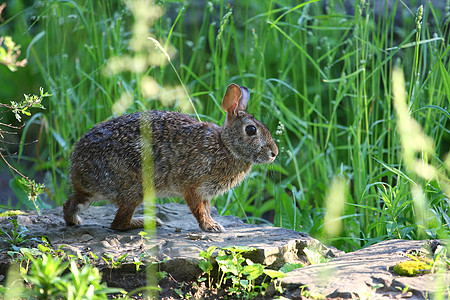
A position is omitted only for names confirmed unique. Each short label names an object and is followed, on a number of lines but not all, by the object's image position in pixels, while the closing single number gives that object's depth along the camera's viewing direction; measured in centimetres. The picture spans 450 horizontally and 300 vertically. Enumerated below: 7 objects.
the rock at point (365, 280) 621
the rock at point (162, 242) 729
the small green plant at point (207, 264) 709
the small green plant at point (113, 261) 705
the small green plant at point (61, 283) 496
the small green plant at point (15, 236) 766
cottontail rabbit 876
